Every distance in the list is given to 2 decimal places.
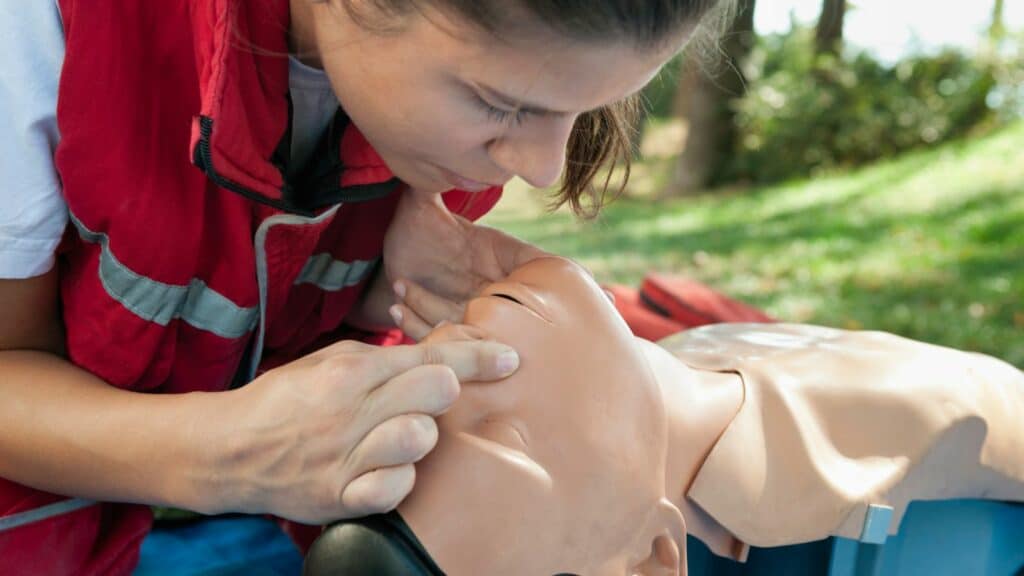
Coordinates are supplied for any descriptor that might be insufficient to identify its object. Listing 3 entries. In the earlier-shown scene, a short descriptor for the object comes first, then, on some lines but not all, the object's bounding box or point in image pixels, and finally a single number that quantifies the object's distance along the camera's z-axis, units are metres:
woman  1.20
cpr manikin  1.22
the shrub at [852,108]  8.86
